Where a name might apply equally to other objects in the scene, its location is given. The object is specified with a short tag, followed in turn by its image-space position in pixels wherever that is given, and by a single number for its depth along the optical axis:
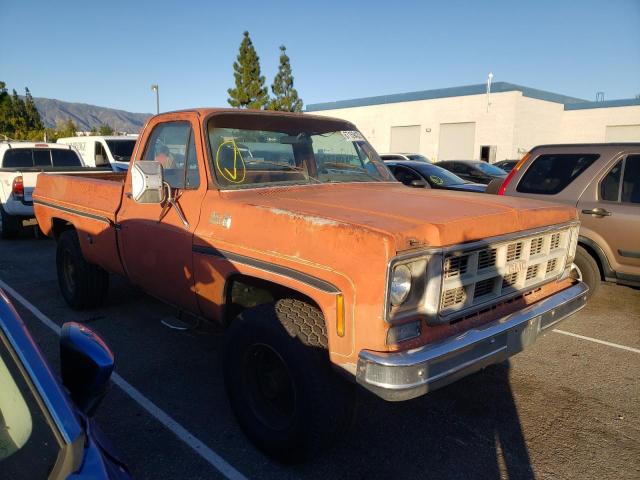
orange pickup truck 2.38
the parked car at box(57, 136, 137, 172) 13.77
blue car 1.36
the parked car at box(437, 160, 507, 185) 14.96
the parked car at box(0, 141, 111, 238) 9.32
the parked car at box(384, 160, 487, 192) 9.45
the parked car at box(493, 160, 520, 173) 21.44
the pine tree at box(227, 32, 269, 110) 36.47
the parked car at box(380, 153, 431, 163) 19.62
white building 29.75
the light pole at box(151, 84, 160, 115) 31.25
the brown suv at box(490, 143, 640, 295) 5.25
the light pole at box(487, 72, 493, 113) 30.09
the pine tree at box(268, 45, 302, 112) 38.33
